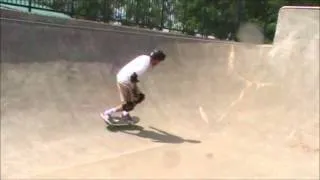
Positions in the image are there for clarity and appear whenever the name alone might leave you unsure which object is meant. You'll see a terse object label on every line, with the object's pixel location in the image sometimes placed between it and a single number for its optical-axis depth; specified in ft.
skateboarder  27.68
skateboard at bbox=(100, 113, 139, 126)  27.04
